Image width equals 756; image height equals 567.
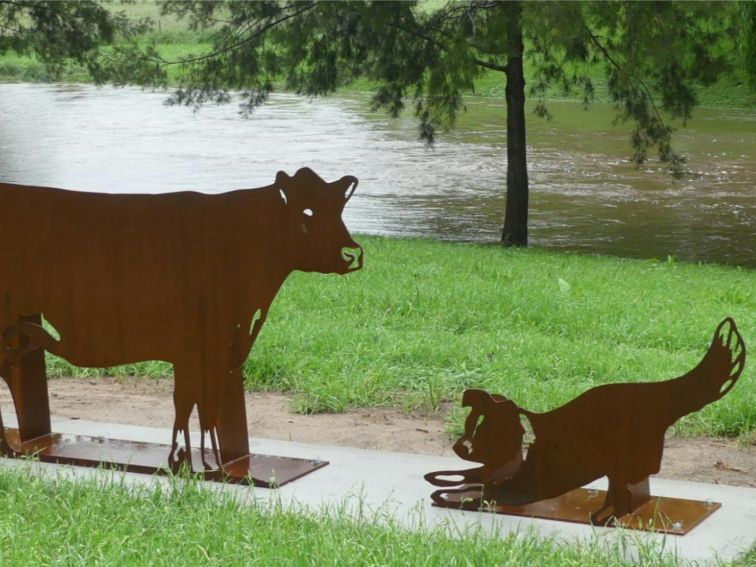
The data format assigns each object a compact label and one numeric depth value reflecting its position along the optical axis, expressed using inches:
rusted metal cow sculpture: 337.0
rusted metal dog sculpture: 291.1
